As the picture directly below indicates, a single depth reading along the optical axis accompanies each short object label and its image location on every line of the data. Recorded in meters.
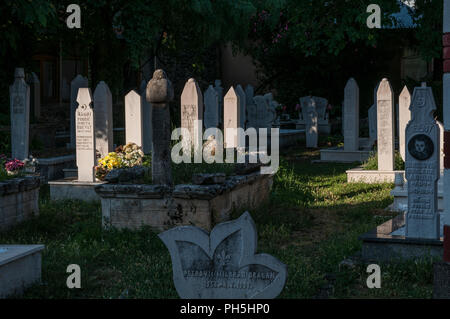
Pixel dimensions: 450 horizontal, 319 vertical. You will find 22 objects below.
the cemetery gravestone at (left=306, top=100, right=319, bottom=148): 20.72
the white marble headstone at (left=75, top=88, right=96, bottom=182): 11.54
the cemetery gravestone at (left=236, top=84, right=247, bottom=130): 20.98
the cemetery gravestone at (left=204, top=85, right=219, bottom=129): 17.47
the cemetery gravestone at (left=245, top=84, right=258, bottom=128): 21.50
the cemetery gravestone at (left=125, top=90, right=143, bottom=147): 13.38
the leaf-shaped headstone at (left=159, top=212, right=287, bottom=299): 5.26
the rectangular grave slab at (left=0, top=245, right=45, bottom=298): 5.89
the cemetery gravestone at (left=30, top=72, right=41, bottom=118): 20.52
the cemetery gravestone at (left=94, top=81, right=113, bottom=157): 12.95
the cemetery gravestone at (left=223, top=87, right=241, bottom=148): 14.72
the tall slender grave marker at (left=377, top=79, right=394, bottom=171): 13.10
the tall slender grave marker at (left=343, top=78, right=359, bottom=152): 16.09
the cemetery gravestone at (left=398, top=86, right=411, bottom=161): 13.46
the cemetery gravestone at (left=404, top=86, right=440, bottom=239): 7.15
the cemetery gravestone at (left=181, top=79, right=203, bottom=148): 11.84
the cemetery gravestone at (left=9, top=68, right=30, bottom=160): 12.71
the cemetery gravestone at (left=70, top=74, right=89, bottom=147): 16.17
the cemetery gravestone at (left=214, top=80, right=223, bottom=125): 24.59
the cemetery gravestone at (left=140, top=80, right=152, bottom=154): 15.48
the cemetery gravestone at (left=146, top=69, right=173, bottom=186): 8.83
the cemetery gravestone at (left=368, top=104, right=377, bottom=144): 17.95
